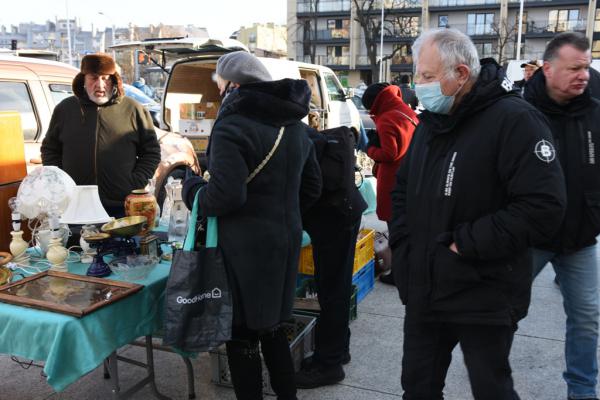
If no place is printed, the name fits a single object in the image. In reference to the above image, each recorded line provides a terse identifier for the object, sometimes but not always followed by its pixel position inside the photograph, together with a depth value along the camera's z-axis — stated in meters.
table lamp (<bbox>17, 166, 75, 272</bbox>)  2.75
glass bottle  3.24
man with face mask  1.80
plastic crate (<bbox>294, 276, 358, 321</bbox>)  3.79
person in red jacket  4.06
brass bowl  2.62
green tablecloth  2.07
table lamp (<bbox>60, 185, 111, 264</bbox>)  2.86
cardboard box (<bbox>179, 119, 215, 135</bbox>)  8.99
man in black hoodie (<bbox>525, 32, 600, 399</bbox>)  2.56
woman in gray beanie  2.20
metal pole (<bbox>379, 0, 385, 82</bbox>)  42.69
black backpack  3.00
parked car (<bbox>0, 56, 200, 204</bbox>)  5.23
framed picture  2.17
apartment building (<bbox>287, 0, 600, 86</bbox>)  43.53
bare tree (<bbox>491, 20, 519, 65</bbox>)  42.72
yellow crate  4.09
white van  8.38
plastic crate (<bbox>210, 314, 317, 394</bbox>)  3.17
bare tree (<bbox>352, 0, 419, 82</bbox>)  44.84
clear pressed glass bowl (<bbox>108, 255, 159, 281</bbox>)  2.52
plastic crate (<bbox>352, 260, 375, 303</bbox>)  4.48
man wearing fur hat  3.50
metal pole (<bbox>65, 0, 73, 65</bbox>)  29.23
